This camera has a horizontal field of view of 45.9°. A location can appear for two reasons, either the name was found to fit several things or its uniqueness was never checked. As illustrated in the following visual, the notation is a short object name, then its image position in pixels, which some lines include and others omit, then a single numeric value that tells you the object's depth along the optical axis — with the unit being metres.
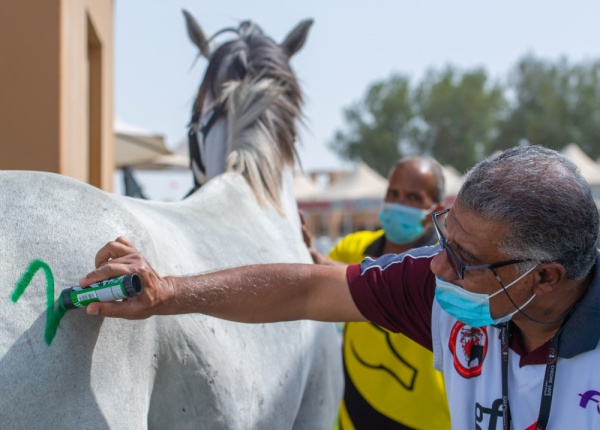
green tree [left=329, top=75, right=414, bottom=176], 46.22
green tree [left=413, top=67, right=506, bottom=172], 45.50
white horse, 1.45
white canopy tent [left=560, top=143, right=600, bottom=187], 13.30
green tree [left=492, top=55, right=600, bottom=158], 43.91
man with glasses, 1.68
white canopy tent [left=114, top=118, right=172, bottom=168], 7.71
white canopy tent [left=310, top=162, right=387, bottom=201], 18.16
